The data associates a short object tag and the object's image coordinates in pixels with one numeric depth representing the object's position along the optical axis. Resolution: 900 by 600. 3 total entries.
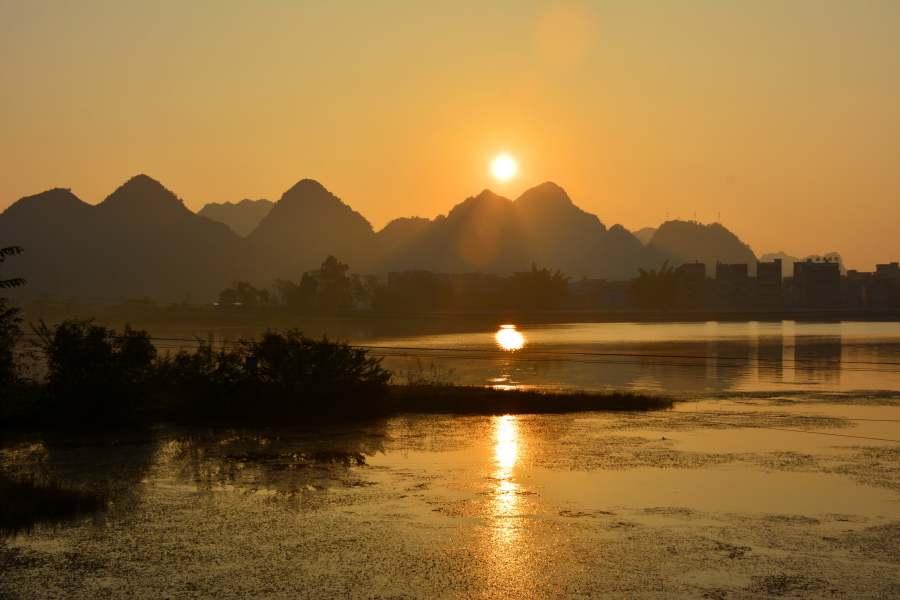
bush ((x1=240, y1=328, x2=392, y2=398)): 29.84
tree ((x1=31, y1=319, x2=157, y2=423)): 25.27
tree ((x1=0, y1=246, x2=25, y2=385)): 24.28
